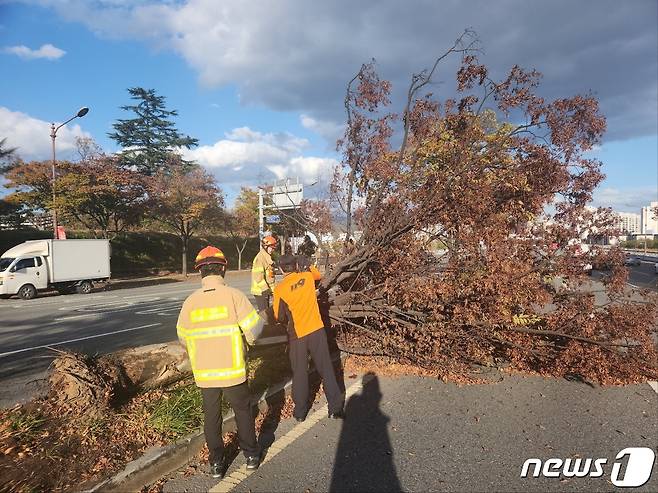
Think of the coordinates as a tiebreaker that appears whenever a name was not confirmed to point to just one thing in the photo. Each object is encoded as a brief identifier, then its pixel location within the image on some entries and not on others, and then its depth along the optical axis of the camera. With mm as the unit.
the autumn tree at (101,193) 25672
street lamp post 21581
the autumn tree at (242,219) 37781
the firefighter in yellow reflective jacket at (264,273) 7230
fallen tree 5789
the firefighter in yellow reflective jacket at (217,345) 3453
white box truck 19109
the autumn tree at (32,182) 25844
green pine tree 45031
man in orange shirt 4682
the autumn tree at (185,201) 30484
